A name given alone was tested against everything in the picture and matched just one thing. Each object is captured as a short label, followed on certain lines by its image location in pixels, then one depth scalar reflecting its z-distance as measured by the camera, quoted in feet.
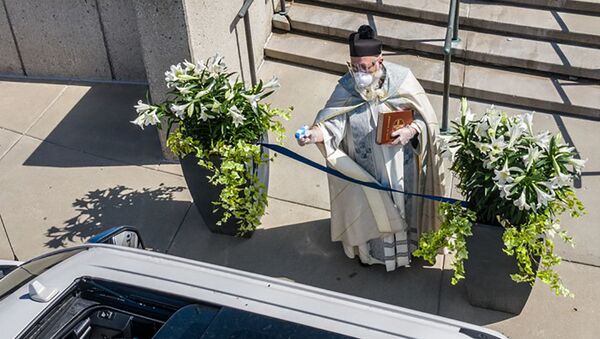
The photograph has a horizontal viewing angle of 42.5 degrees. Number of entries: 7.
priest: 15.67
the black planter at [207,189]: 18.18
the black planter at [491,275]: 15.67
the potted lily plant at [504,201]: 14.67
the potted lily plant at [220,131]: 17.16
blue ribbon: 16.51
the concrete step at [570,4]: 23.31
